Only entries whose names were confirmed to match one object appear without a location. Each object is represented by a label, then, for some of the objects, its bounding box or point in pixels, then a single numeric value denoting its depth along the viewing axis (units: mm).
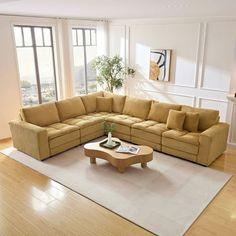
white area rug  3422
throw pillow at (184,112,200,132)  5113
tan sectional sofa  4828
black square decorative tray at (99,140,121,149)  4730
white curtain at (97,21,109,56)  7785
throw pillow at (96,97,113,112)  6617
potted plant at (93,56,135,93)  7465
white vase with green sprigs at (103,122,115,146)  4817
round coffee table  4375
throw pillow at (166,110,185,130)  5164
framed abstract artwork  6867
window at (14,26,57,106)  6383
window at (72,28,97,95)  7574
